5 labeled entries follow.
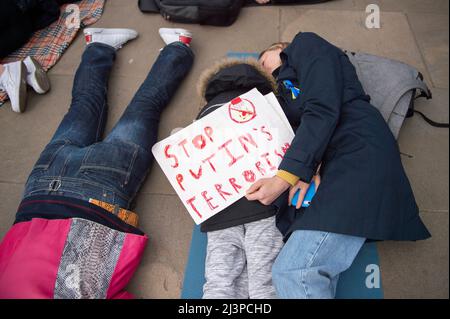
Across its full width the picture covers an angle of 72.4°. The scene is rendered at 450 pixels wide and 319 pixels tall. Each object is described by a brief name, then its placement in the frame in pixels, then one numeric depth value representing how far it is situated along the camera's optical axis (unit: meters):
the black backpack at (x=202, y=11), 1.78
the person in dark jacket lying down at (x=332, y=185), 0.90
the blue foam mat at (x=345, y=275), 1.10
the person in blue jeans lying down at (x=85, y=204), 0.92
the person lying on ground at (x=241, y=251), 0.99
